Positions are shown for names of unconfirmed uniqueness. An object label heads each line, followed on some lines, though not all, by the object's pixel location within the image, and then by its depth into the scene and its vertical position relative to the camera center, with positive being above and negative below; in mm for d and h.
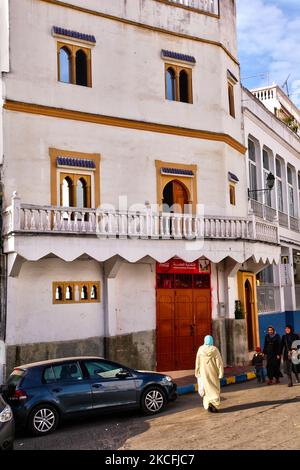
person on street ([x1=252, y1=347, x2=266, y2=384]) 14914 -1614
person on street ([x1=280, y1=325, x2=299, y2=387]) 14041 -1180
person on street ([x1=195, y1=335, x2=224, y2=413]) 11008 -1341
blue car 9945 -1524
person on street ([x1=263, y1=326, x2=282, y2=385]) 14453 -1293
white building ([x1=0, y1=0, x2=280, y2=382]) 14516 +3501
